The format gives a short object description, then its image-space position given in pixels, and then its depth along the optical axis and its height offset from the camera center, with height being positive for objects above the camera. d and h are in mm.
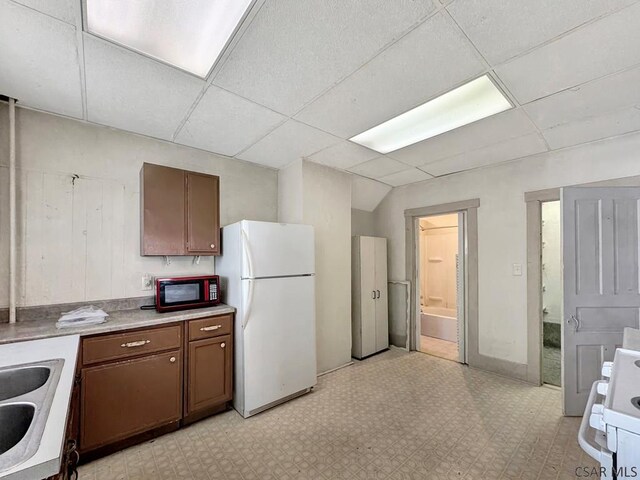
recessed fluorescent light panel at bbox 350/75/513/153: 2068 +1051
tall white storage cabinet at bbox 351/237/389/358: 3824 -799
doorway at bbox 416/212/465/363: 4647 -836
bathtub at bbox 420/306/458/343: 4594 -1440
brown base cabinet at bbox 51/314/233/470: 1856 -1031
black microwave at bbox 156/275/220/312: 2365 -443
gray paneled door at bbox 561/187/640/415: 2297 -336
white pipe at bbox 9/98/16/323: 2010 +212
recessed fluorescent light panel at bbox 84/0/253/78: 1345 +1114
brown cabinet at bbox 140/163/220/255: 2375 +272
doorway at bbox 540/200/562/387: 4410 -606
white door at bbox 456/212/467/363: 3613 -672
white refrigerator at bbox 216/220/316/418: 2447 -610
